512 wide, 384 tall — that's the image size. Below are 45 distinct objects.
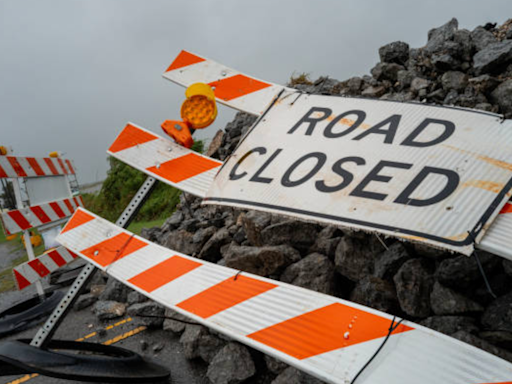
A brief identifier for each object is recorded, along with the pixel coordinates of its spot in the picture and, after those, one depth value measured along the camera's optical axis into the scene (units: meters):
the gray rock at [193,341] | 2.74
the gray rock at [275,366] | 2.29
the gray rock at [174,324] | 3.16
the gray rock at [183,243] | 3.69
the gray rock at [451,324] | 1.89
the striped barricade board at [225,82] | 2.23
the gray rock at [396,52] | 4.26
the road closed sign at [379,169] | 1.26
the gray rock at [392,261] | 2.27
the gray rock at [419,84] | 3.53
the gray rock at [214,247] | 3.50
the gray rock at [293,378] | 2.05
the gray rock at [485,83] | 3.11
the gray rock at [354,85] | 4.24
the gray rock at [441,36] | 3.99
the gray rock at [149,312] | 3.37
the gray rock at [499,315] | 1.81
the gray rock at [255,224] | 3.05
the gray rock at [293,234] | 2.86
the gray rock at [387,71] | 4.05
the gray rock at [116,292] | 4.07
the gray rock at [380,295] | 2.21
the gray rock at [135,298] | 3.87
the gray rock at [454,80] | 3.27
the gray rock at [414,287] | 2.08
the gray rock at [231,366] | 2.32
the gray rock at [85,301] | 4.30
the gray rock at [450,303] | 1.97
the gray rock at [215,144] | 5.20
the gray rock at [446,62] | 3.54
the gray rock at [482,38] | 3.63
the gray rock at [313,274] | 2.48
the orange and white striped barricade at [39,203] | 3.78
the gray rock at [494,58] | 3.26
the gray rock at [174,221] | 4.83
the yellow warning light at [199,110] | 1.94
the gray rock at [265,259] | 2.69
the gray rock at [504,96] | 2.93
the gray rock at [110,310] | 3.81
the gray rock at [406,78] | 3.77
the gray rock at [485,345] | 1.71
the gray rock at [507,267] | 1.93
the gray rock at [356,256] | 2.44
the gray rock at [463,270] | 2.00
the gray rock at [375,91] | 3.96
